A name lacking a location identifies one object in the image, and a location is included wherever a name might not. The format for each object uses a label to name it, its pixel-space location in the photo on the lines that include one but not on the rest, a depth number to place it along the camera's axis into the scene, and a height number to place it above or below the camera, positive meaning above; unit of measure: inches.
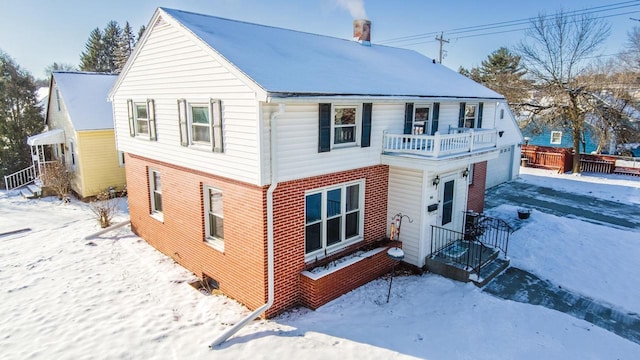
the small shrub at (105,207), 576.1 -168.5
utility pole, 1402.6 +262.1
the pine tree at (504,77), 1169.4 +134.1
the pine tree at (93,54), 2064.5 +294.0
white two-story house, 331.6 -43.0
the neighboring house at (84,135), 753.6 -53.1
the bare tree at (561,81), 1045.8 +92.2
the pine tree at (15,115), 935.0 -18.9
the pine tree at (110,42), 2137.1 +369.8
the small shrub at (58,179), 768.3 -141.6
